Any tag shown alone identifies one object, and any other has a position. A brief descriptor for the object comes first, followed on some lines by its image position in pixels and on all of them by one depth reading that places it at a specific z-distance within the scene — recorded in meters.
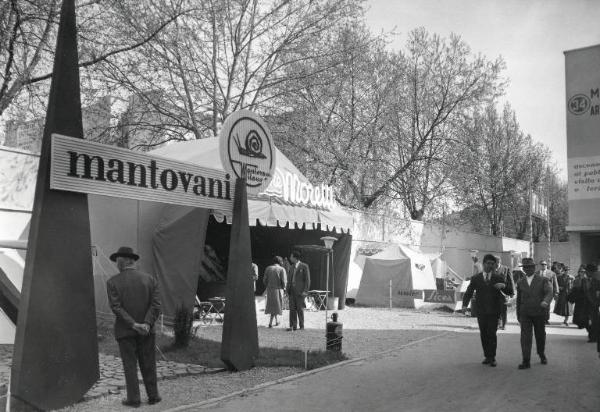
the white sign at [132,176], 6.88
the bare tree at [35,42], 14.20
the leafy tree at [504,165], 49.88
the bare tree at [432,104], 36.75
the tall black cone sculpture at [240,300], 8.90
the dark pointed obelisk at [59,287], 6.30
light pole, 14.96
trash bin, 10.54
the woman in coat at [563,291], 17.03
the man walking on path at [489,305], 9.67
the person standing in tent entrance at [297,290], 14.86
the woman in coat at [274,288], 15.68
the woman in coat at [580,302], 13.82
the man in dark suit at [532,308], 9.45
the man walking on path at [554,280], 17.76
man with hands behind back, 6.77
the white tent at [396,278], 22.84
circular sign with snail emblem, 9.35
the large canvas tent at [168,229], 14.77
